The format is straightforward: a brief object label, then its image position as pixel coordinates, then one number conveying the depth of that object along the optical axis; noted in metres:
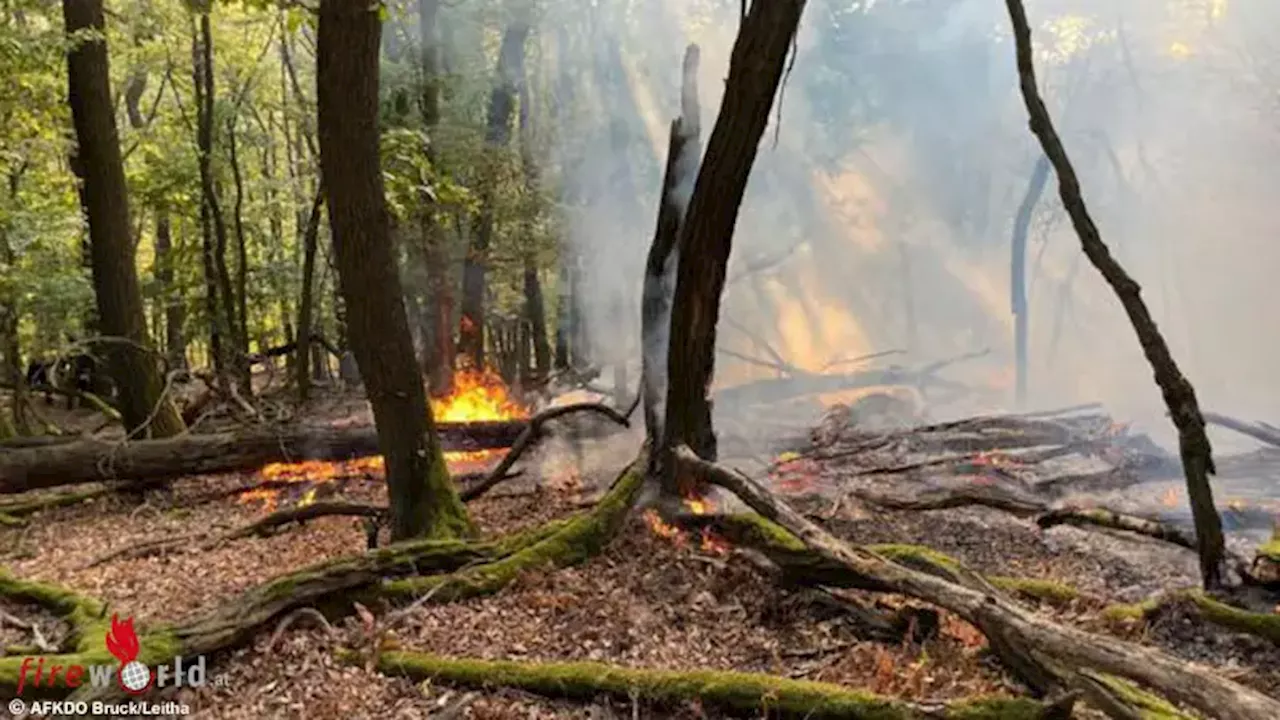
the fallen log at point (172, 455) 8.24
